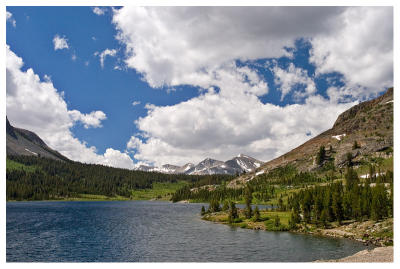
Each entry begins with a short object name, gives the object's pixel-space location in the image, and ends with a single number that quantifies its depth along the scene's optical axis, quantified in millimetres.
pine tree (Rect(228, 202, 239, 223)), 138625
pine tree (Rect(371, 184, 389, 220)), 102188
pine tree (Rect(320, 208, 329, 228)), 110638
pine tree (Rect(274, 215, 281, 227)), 116569
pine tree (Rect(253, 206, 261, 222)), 133250
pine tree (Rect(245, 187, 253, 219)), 144438
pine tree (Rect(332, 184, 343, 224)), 112481
